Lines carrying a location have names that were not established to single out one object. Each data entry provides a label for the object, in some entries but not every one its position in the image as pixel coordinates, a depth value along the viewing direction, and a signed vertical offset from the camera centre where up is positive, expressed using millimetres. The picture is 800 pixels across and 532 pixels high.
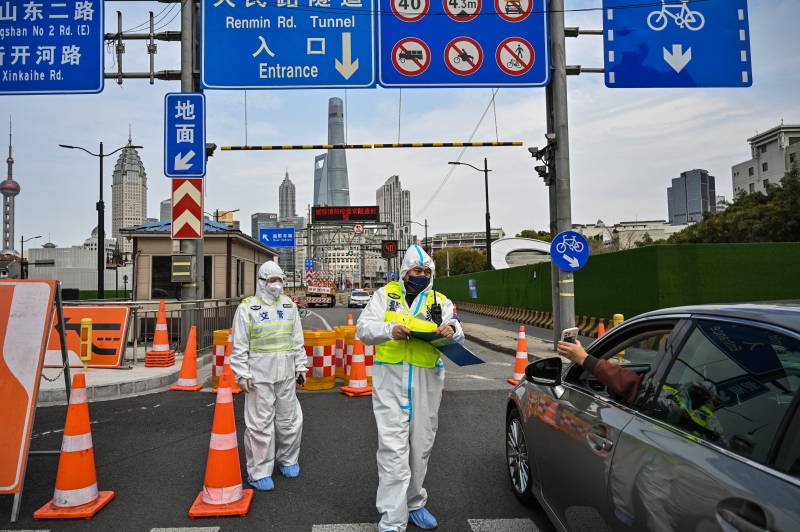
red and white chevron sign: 10961 +1554
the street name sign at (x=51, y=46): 10359 +4481
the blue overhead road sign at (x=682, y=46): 10383 +4283
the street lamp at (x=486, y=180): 34906 +6354
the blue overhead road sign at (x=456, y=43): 10594 +4507
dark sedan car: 1754 -601
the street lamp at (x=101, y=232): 26328 +2652
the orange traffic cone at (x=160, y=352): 10023 -1142
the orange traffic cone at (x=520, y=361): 9166 -1303
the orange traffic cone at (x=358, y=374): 8312 -1325
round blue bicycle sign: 10938 +592
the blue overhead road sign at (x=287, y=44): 10578 +4542
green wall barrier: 14047 +89
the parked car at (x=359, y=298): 42219 -1045
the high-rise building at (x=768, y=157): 85938 +18791
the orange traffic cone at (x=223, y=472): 4031 -1345
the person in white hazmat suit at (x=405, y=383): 3502 -646
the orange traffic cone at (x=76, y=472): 3969 -1297
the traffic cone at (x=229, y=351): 8094 -957
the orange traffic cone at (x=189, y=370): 8789 -1301
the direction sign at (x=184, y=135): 10875 +2928
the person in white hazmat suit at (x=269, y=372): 4637 -730
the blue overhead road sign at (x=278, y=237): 47438 +4096
